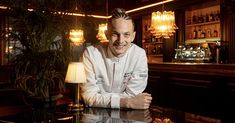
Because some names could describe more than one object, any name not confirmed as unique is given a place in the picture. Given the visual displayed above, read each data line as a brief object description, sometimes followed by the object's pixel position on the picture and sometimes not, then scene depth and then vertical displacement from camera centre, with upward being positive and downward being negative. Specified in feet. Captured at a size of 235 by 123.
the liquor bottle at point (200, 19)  21.93 +2.90
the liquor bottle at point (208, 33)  21.55 +1.81
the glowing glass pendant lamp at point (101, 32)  24.05 +2.13
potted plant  9.72 +0.29
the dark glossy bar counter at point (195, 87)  12.09 -1.38
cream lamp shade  5.39 -0.29
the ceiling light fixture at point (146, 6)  23.12 +4.43
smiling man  5.39 -0.25
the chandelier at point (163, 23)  18.00 +2.15
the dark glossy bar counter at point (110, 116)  4.51 -0.97
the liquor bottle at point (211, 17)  21.09 +2.92
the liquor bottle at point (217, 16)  20.32 +2.89
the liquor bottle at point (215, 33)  20.94 +1.75
